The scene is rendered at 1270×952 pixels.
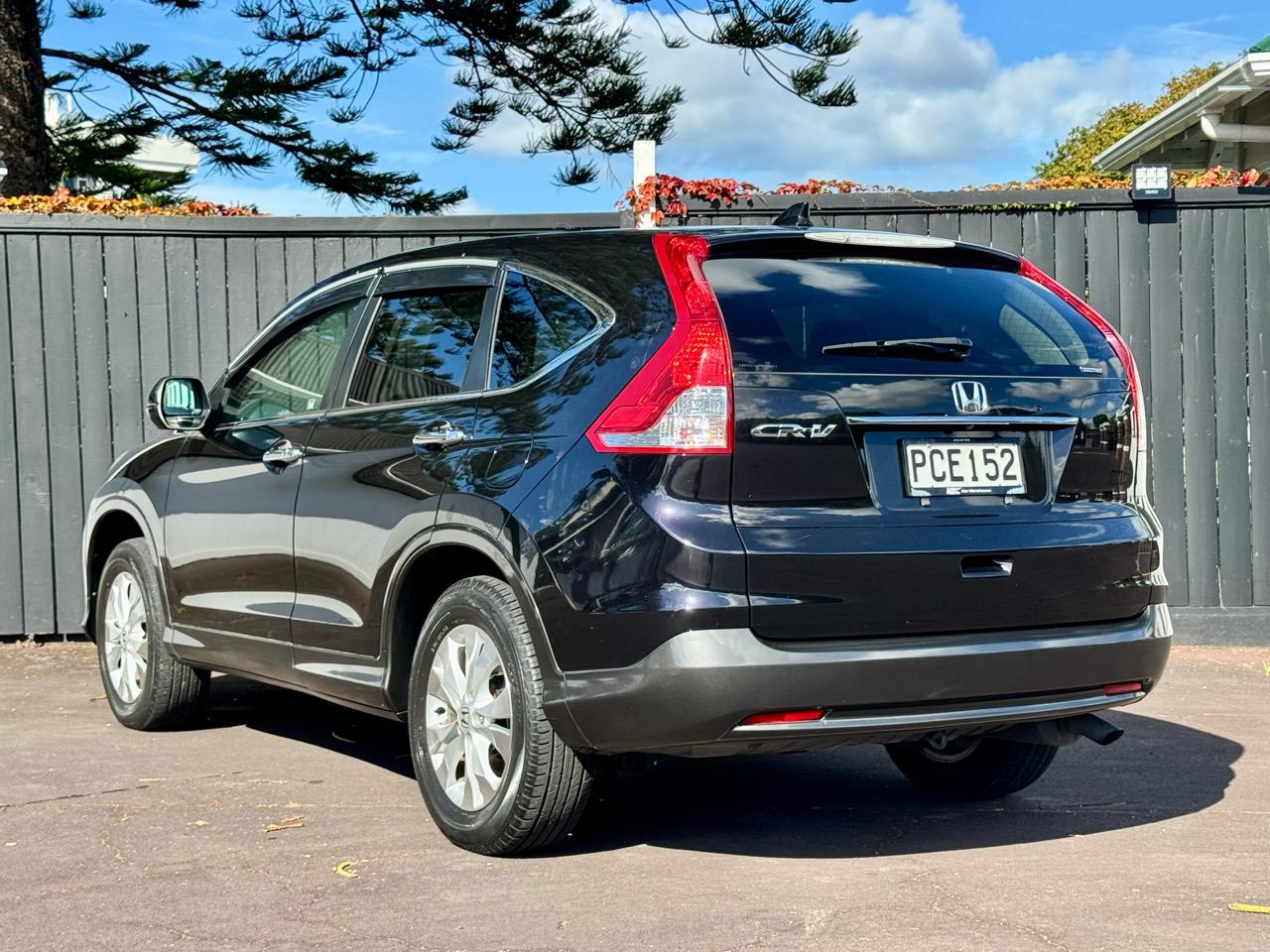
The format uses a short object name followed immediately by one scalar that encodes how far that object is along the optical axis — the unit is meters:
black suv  3.89
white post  8.95
